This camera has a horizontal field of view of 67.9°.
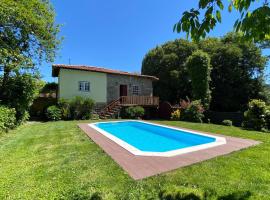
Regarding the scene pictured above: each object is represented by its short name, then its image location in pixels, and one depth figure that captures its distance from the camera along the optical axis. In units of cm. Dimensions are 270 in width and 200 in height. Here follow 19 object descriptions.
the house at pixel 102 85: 1848
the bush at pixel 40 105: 1775
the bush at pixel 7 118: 866
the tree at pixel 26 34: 1205
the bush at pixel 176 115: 1758
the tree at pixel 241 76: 2231
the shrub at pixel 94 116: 1752
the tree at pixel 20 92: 1127
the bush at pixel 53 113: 1580
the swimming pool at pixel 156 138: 658
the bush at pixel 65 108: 1641
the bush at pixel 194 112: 1658
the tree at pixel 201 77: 1936
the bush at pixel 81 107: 1691
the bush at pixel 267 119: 1154
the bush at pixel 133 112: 1844
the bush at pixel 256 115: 1161
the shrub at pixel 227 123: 1478
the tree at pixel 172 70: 2500
